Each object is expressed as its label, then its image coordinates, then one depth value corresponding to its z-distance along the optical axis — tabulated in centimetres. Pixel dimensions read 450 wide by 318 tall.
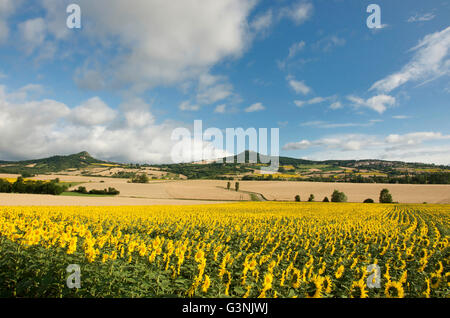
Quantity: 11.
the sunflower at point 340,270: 534
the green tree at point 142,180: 10825
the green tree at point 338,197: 6781
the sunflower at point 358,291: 417
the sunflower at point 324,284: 517
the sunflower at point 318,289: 380
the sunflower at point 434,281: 499
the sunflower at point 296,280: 430
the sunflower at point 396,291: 406
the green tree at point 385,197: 6652
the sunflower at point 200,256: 533
